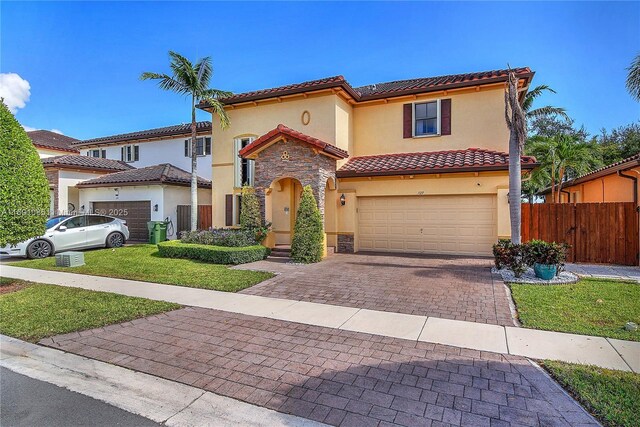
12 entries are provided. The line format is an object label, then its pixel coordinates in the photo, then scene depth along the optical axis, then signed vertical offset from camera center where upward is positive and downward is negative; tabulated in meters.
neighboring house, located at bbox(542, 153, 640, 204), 12.15 +1.33
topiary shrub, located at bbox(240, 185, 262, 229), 14.04 +0.06
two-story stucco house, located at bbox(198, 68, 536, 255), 13.47 +2.19
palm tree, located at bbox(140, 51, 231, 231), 15.14 +5.71
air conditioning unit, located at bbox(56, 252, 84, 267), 11.66 -1.52
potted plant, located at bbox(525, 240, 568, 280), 8.98 -1.15
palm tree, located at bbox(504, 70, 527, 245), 10.23 +1.89
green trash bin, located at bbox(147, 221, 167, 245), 17.67 -0.88
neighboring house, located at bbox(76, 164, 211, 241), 18.86 +1.04
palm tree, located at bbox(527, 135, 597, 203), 18.23 +3.10
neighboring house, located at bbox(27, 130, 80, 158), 28.60 +5.99
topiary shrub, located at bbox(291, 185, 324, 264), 12.41 -0.69
